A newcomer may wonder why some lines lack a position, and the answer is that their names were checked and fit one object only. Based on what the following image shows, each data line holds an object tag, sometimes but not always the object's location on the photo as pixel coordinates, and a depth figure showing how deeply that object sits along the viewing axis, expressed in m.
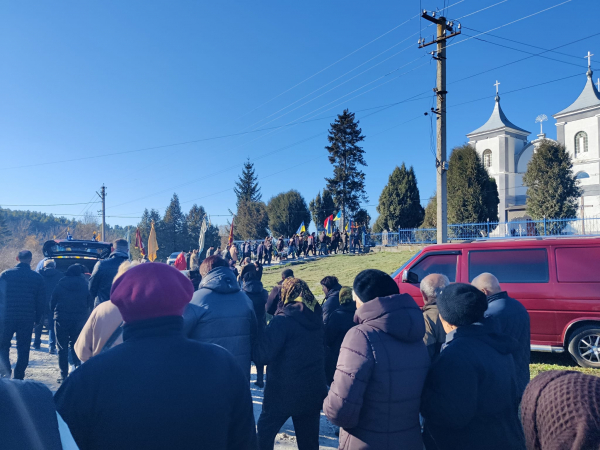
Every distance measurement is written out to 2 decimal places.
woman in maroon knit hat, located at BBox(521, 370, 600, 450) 1.21
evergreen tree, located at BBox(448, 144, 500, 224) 27.03
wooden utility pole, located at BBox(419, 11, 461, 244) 12.60
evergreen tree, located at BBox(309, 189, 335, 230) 48.47
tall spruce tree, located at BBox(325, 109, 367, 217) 43.09
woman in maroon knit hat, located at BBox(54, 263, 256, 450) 1.54
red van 6.29
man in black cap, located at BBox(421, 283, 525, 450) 2.35
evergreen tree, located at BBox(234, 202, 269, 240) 48.66
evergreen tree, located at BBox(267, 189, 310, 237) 47.81
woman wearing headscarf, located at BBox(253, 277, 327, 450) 3.34
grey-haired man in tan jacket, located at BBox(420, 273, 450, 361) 3.88
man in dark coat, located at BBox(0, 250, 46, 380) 5.80
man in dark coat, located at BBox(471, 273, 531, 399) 3.41
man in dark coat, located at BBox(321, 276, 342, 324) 5.11
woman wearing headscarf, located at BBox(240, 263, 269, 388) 6.46
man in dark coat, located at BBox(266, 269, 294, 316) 5.23
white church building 39.94
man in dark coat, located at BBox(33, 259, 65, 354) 8.08
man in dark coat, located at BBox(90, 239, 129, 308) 5.81
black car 9.70
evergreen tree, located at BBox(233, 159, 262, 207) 61.41
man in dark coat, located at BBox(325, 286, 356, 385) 4.33
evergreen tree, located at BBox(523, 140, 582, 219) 26.58
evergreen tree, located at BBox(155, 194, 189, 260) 57.21
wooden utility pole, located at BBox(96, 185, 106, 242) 46.89
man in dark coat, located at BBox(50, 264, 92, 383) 6.04
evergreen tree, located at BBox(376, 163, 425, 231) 35.66
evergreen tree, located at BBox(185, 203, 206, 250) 58.44
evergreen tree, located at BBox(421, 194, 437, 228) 30.86
